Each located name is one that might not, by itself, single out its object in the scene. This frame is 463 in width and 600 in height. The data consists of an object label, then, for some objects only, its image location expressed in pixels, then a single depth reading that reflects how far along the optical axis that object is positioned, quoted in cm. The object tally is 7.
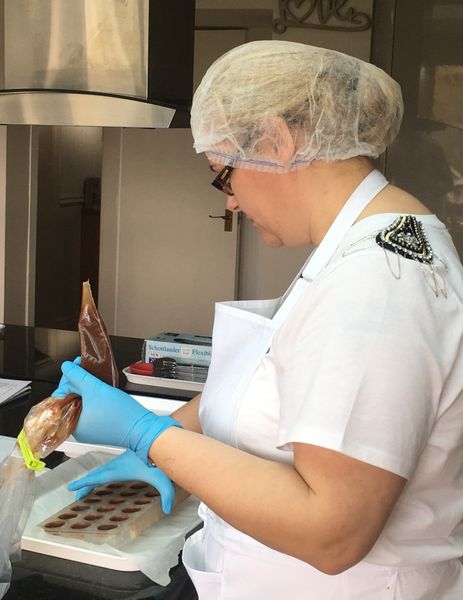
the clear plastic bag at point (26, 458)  115
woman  85
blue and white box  219
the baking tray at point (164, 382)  213
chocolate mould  120
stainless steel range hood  194
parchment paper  117
